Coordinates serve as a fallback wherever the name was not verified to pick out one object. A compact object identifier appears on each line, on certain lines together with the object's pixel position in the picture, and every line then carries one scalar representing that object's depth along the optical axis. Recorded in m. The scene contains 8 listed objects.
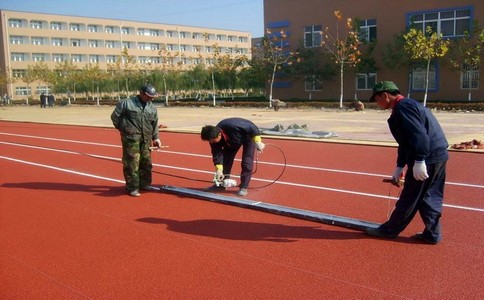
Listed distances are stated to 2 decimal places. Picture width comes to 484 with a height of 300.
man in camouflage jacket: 7.61
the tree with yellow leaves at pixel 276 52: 38.75
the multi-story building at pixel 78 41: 76.75
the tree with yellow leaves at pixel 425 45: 28.19
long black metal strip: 5.78
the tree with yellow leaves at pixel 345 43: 32.94
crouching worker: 7.35
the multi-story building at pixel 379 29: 32.31
